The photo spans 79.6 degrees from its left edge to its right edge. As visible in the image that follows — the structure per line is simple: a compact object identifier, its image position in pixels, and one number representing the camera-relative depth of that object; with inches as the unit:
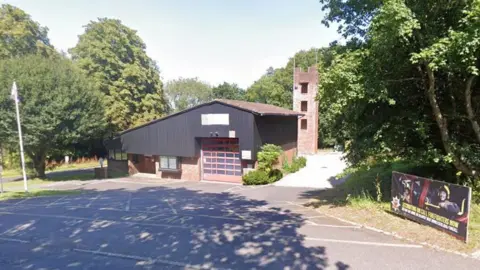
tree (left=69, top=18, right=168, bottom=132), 1352.1
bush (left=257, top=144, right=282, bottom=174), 785.6
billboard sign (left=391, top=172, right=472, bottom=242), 260.1
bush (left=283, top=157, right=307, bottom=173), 916.0
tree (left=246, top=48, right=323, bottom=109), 1818.4
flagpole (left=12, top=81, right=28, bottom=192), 655.1
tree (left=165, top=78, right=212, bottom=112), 2450.8
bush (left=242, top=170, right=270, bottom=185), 765.9
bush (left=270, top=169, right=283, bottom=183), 783.6
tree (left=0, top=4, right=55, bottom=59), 1212.1
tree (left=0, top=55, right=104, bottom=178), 840.3
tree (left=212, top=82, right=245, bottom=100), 2027.6
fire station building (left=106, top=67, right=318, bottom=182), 805.2
